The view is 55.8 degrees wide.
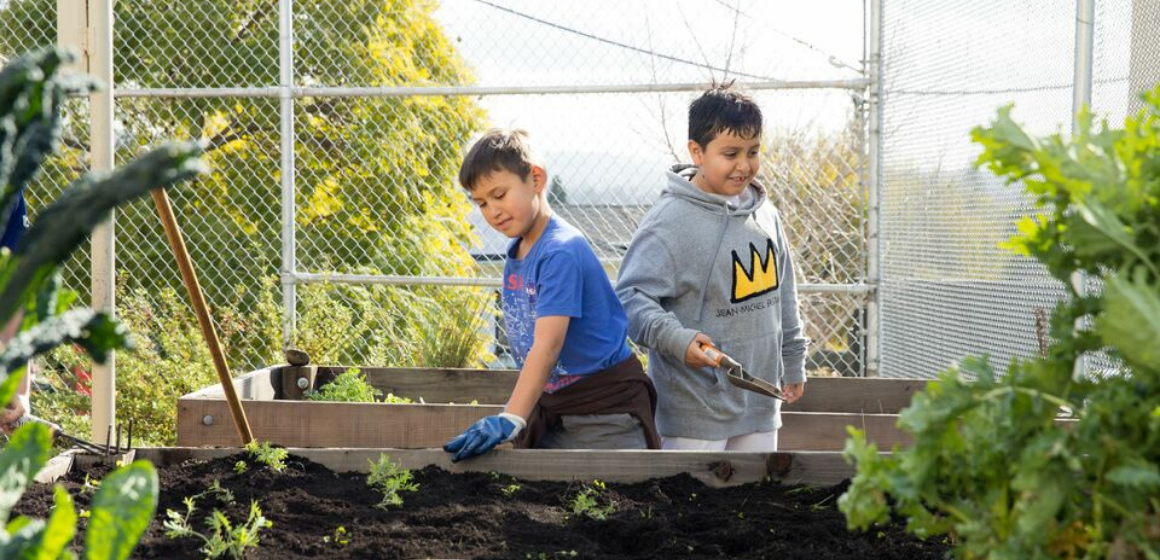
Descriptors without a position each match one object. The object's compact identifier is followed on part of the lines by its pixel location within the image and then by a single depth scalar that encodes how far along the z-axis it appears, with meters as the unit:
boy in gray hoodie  3.09
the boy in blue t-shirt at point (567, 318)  2.84
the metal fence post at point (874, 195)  5.46
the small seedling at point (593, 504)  2.23
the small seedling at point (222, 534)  1.90
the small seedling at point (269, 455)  2.52
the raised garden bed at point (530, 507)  2.01
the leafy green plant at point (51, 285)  0.78
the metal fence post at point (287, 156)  5.74
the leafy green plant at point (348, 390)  3.97
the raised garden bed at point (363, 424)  3.38
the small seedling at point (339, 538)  2.05
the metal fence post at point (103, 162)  3.22
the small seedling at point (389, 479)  2.33
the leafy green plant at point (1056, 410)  0.98
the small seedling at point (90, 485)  2.33
